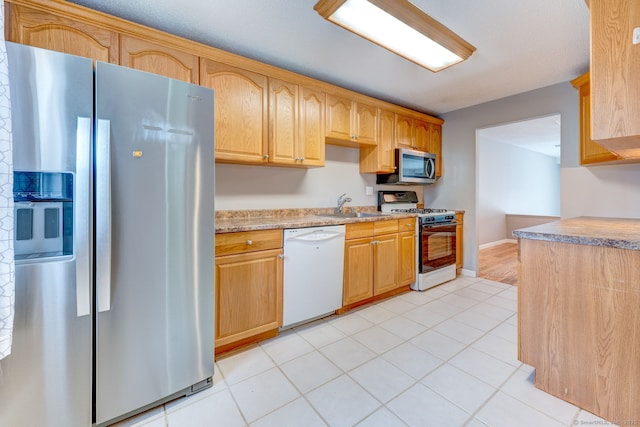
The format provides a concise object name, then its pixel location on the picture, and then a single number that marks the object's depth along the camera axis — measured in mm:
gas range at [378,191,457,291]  3074
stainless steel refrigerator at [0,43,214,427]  1089
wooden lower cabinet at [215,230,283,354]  1801
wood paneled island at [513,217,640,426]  1235
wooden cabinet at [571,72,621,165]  2263
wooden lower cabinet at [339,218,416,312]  2496
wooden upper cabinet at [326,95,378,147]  2689
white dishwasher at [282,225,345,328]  2115
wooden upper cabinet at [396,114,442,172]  3342
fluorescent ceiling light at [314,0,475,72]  1525
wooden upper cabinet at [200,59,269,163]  2004
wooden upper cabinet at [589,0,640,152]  1146
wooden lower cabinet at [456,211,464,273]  3594
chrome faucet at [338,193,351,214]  3047
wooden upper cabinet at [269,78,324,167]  2301
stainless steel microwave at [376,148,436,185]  3260
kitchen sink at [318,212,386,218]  2968
